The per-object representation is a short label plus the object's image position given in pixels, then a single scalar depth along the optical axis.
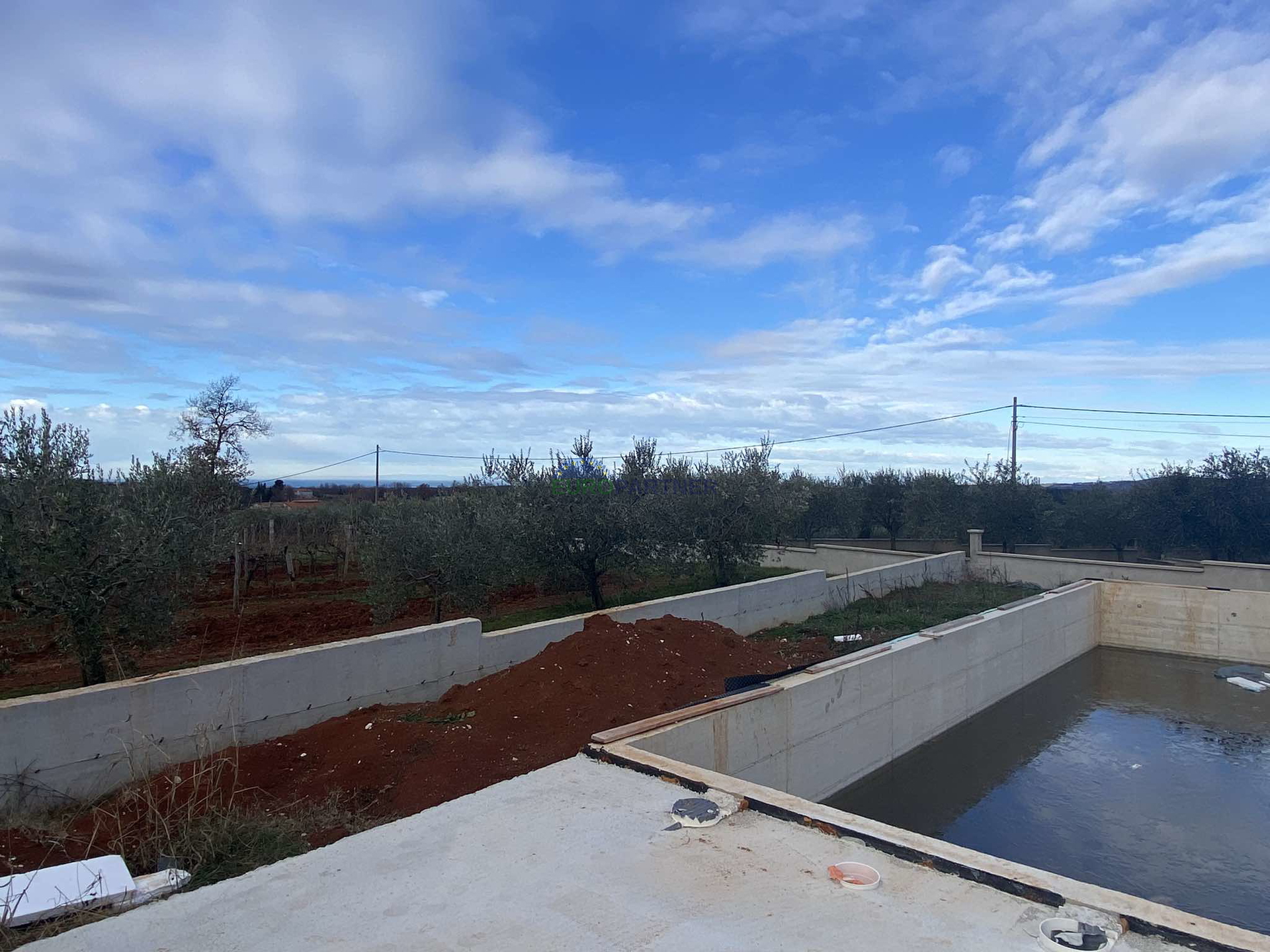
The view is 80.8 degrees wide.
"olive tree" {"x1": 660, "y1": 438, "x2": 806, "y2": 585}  17.19
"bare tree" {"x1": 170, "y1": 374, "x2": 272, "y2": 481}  26.20
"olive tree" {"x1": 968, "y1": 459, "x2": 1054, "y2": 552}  28.09
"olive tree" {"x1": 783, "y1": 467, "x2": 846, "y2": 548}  31.64
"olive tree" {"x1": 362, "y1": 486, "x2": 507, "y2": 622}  12.99
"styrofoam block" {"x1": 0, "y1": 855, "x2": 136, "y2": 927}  3.79
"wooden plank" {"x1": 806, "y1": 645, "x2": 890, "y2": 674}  9.73
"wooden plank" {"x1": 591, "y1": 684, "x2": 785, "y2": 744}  6.41
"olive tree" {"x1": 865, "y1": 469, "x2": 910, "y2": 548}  32.72
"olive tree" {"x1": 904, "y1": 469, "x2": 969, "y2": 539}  29.61
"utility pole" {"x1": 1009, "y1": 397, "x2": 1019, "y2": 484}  29.41
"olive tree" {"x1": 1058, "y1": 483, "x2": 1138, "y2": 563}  26.94
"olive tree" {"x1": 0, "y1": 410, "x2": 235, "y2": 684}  8.27
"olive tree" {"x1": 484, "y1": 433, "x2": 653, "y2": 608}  14.73
